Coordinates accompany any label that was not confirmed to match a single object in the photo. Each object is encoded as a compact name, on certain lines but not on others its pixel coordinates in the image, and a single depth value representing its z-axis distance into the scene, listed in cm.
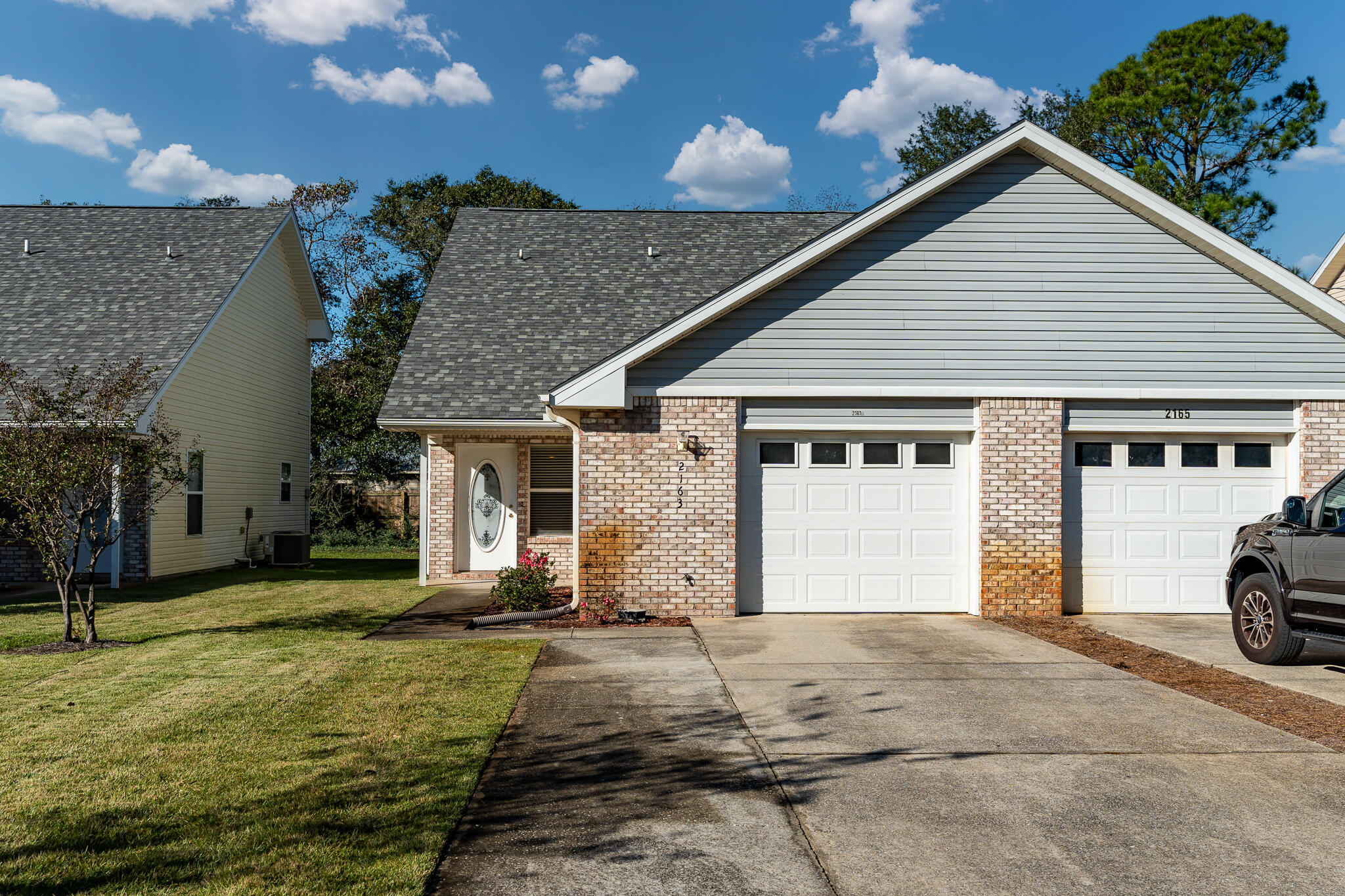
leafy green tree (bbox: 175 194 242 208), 3531
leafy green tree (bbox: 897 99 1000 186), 4091
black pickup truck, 792
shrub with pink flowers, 1238
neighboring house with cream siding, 1642
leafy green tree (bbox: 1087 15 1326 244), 2911
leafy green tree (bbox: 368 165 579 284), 3250
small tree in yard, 955
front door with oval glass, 1603
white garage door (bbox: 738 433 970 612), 1202
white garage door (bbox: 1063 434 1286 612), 1208
